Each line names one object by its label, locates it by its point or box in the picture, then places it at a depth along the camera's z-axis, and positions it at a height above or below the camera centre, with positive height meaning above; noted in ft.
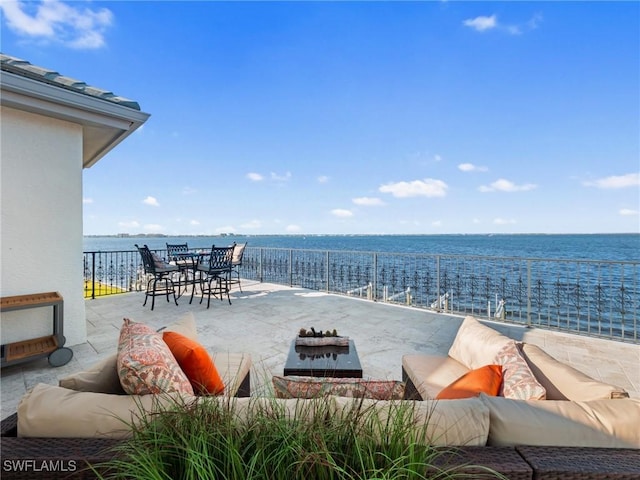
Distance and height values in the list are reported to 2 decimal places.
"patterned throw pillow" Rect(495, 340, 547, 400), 3.87 -2.01
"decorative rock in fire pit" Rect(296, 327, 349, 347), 8.45 -2.95
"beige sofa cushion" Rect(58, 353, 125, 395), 3.97 -1.98
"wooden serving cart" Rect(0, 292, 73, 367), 9.51 -3.69
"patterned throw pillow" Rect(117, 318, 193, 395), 3.81 -1.75
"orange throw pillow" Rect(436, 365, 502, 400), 4.28 -2.18
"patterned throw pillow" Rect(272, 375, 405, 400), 3.91 -2.04
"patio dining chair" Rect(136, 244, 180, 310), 17.57 -1.57
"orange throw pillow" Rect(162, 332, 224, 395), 4.95 -2.19
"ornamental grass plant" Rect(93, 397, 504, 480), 2.49 -1.91
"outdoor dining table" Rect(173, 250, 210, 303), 18.92 -1.58
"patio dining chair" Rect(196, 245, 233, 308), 18.60 -1.52
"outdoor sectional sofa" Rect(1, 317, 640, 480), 2.74 -2.02
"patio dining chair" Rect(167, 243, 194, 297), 19.77 -1.30
